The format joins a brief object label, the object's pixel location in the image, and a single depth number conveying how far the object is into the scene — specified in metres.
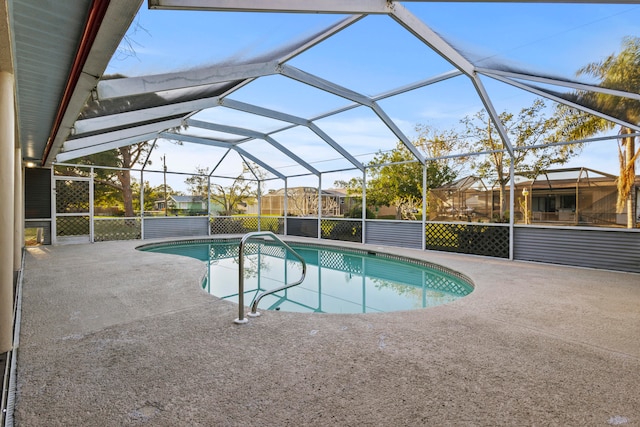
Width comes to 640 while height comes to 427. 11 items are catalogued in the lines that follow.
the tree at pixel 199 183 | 13.41
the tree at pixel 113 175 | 11.70
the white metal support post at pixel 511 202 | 7.46
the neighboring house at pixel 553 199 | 6.30
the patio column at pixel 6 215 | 2.53
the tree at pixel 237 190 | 14.26
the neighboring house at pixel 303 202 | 12.10
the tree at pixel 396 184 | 10.84
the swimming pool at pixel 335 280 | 5.27
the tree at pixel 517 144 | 7.07
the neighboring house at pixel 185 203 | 12.50
